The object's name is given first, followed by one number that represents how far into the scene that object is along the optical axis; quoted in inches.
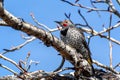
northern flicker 527.3
